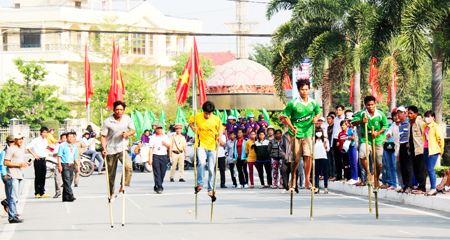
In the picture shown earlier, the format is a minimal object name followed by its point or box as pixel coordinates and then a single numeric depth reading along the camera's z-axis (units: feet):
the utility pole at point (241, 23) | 246.27
